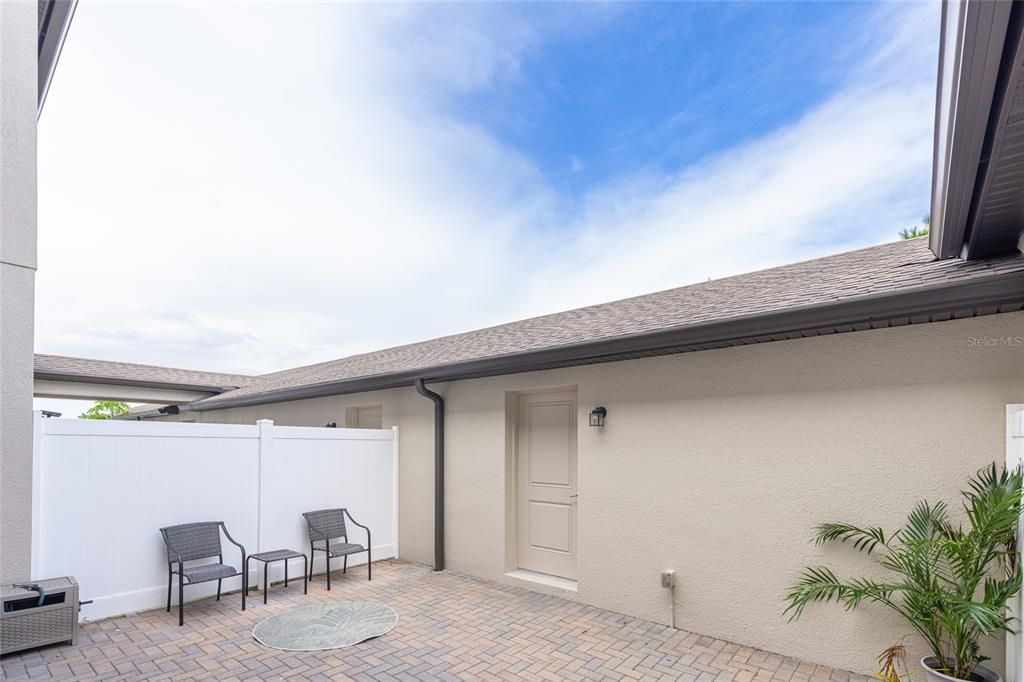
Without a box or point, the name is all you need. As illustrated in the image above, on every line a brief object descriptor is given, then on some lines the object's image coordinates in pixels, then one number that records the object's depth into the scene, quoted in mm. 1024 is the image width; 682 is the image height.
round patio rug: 4523
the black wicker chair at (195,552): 5078
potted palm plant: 3035
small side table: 5664
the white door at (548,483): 6184
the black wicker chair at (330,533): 6369
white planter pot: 3109
